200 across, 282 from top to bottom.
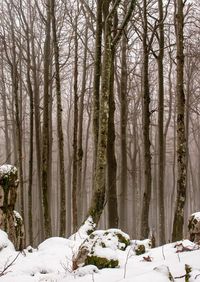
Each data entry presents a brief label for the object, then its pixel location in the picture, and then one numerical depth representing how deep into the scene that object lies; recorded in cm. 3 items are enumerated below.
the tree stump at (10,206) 717
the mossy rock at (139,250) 561
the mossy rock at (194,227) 631
